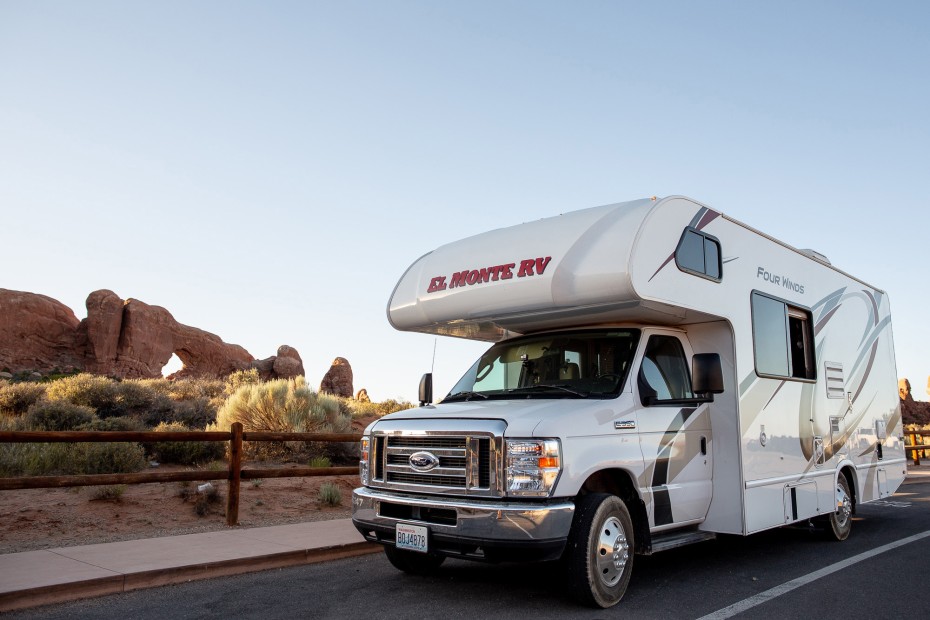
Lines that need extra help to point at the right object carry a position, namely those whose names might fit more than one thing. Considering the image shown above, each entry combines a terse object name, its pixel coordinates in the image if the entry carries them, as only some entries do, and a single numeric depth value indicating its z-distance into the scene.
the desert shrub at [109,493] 10.76
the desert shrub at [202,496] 10.65
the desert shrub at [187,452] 13.69
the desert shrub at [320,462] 13.99
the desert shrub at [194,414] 17.81
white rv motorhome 5.51
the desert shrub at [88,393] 18.16
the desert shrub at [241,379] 28.03
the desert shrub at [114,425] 15.04
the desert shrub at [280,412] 15.99
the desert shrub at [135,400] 18.47
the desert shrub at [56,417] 14.91
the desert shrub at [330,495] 11.73
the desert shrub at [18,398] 17.84
